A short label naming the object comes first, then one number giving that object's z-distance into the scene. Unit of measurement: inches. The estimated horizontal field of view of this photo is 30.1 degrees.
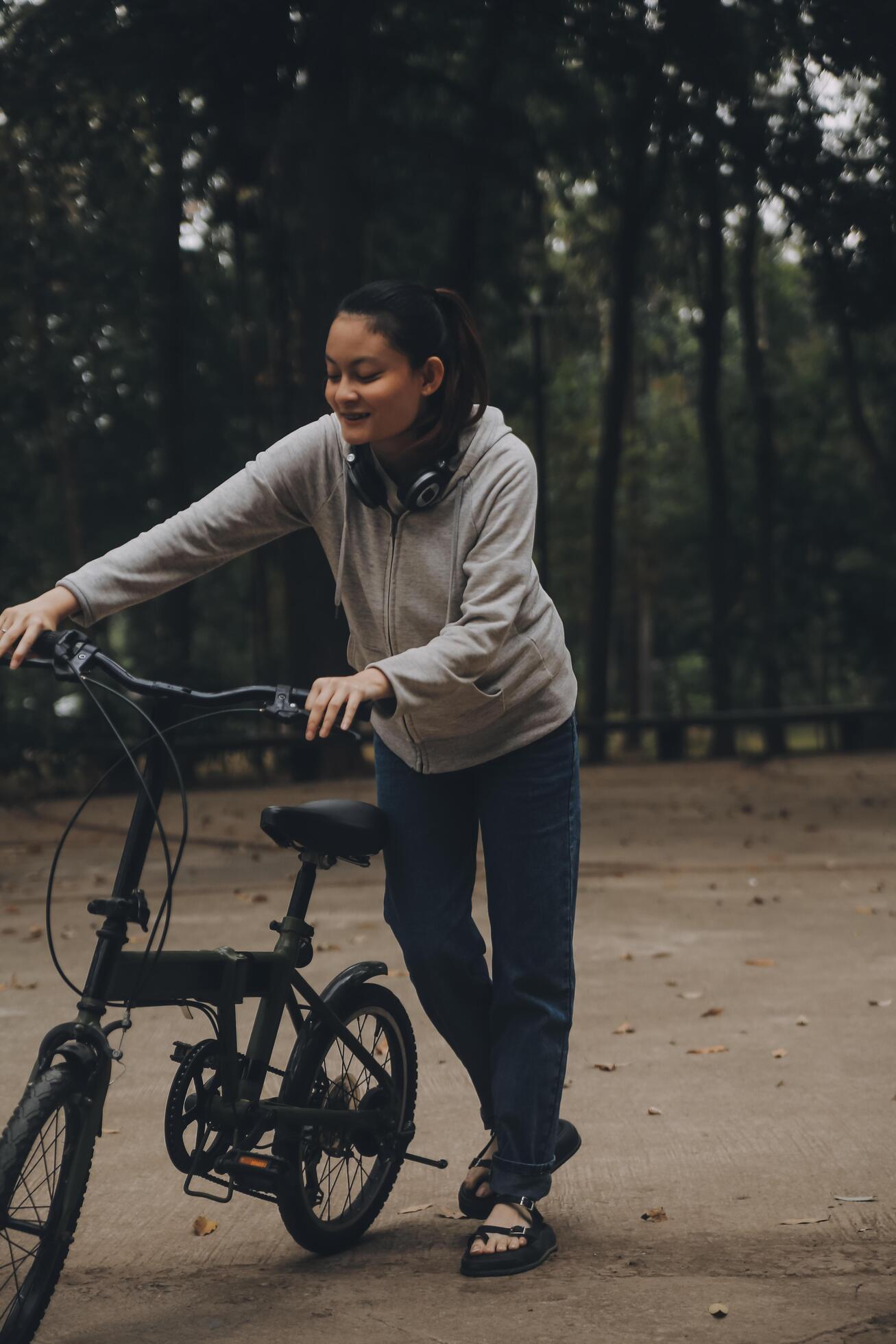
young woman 133.3
